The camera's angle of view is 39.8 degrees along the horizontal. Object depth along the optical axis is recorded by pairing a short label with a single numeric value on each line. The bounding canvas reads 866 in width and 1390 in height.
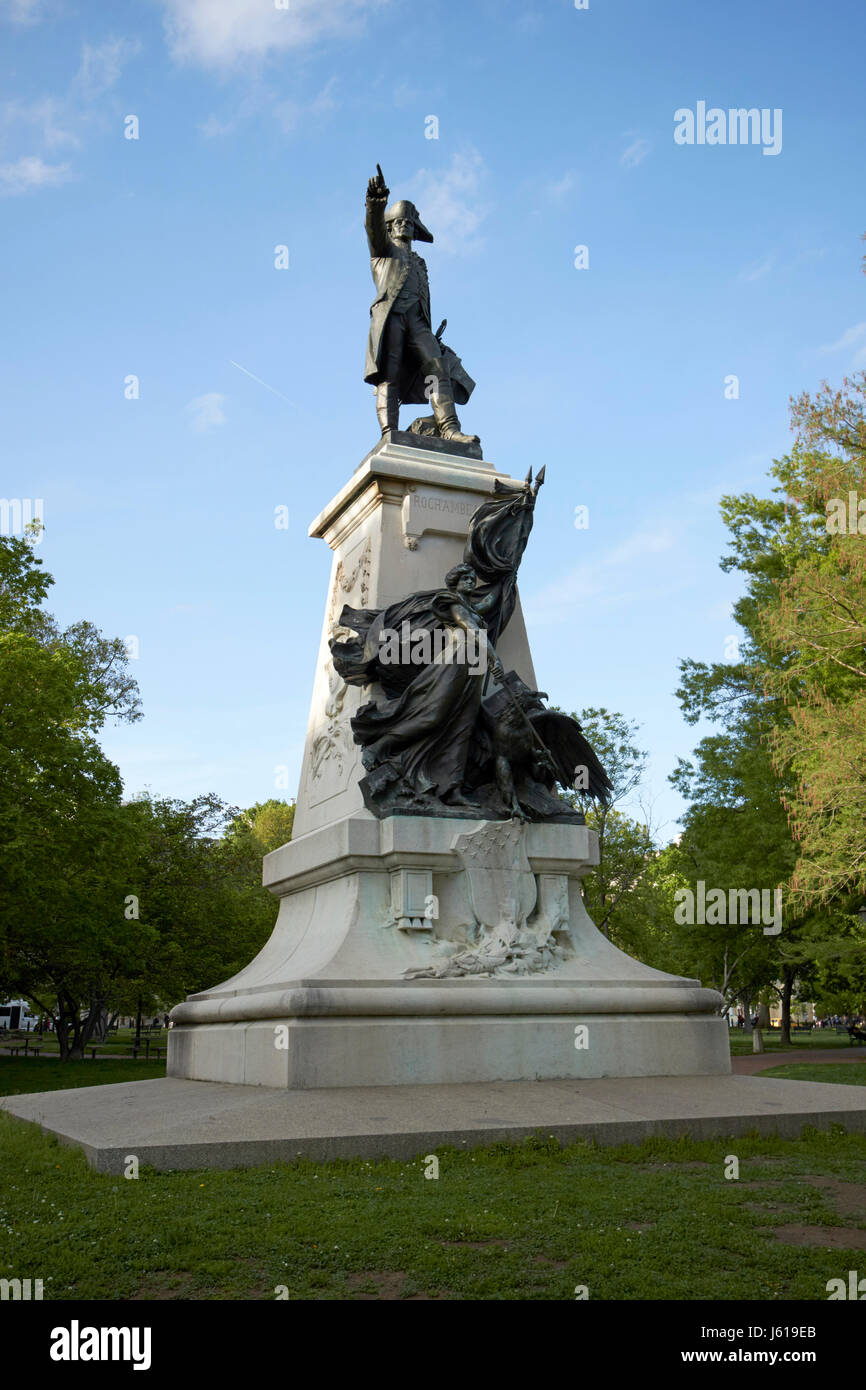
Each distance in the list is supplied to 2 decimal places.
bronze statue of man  13.34
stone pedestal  8.60
